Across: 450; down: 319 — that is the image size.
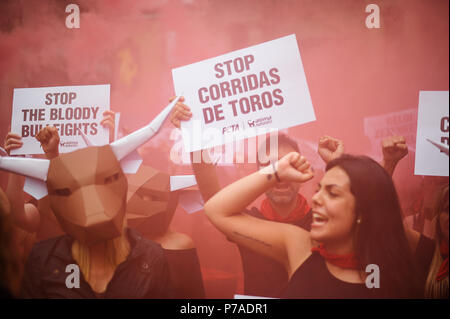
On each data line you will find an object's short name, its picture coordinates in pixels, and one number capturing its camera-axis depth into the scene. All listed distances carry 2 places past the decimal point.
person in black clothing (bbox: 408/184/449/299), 2.56
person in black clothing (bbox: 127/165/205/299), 2.63
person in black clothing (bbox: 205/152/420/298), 2.44
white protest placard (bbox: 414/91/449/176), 2.64
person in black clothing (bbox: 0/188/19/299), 2.40
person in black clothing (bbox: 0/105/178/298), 2.48
